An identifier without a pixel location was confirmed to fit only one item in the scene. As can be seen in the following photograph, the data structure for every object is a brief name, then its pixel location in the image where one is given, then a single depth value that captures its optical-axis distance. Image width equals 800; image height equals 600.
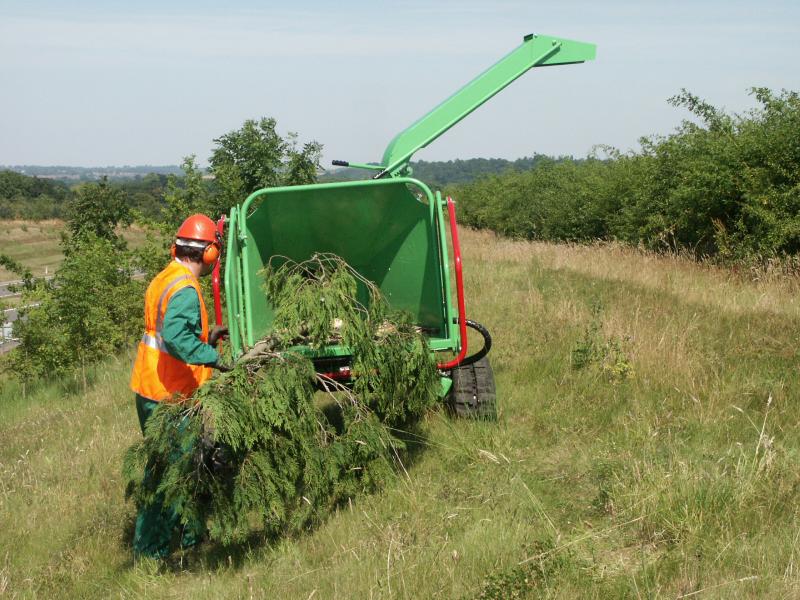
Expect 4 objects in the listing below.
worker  4.34
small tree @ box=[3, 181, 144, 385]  9.95
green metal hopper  5.12
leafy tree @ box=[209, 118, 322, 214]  12.74
